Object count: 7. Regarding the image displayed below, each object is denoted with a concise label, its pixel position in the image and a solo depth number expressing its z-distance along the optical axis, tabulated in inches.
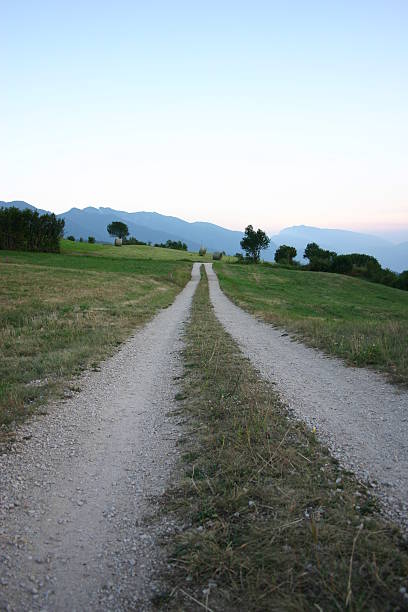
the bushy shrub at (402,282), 3487.2
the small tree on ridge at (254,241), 4690.0
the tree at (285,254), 4809.5
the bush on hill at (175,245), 6264.8
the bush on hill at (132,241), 5782.5
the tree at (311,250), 4861.7
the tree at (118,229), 6515.8
